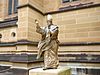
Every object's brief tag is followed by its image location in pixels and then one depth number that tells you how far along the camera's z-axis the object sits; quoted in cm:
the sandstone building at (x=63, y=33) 620
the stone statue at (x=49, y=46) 407
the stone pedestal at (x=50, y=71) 376
